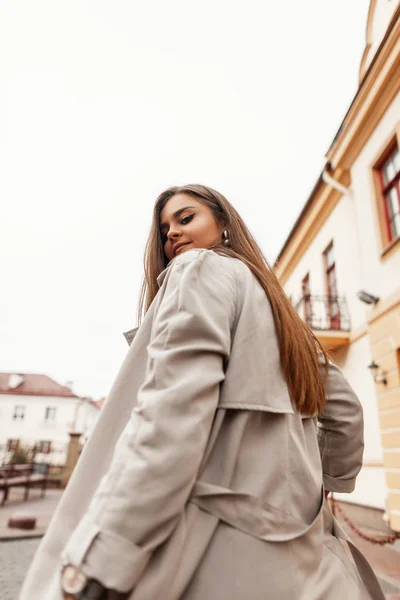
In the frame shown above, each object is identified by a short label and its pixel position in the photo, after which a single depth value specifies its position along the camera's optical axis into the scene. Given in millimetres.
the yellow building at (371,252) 7121
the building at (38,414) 41656
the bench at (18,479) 10354
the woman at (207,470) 740
